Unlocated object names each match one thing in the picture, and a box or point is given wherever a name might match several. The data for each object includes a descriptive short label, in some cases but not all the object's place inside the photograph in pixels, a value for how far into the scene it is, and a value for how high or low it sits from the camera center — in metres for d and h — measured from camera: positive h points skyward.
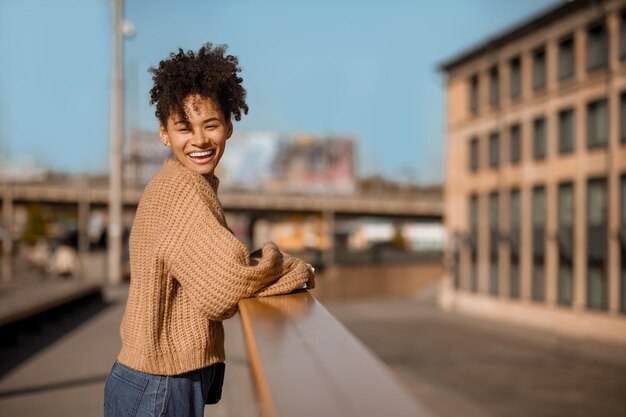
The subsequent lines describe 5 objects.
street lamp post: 21.36 +2.47
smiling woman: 2.46 -0.18
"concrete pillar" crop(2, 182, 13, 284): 43.16 -2.12
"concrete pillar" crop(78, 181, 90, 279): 56.47 -1.02
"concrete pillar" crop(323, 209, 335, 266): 70.89 -3.76
